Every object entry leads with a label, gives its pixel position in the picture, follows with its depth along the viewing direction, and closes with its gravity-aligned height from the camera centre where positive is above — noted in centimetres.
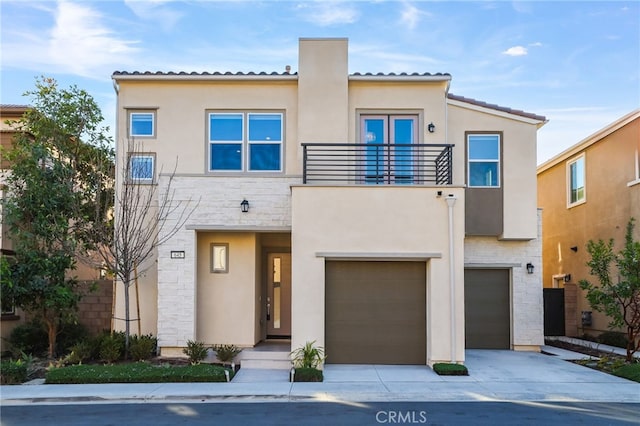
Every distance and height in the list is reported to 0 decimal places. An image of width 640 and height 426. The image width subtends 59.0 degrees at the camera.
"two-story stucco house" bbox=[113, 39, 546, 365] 1216 +92
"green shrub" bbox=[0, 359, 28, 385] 1066 -229
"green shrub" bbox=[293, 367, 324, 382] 1075 -234
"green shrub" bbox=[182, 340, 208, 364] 1214 -216
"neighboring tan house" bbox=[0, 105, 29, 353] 1364 +86
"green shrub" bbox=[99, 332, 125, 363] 1211 -206
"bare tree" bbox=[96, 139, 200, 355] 1261 +80
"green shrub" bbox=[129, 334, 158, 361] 1239 -211
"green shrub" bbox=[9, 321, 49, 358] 1359 -210
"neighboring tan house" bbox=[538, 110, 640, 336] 1627 +146
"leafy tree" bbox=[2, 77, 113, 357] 1280 +142
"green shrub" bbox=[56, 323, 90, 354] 1371 -206
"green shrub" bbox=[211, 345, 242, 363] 1219 -219
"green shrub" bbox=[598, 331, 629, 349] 1543 -240
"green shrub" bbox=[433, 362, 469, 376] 1128 -234
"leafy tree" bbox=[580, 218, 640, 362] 1248 -78
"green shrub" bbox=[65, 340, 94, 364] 1200 -218
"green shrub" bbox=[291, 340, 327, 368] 1147 -212
